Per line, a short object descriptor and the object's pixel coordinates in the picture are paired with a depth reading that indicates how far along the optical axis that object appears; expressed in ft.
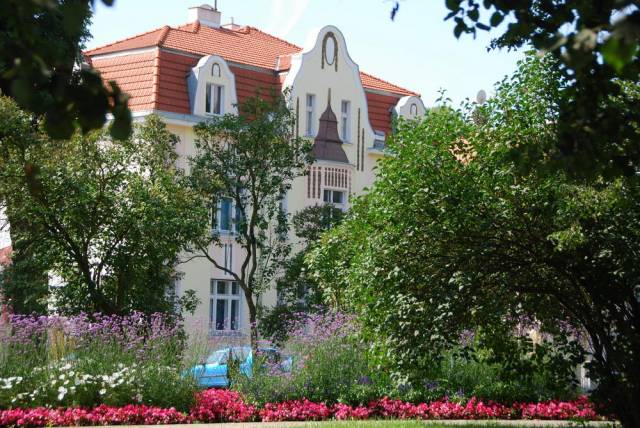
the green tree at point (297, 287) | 97.09
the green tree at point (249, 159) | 91.91
